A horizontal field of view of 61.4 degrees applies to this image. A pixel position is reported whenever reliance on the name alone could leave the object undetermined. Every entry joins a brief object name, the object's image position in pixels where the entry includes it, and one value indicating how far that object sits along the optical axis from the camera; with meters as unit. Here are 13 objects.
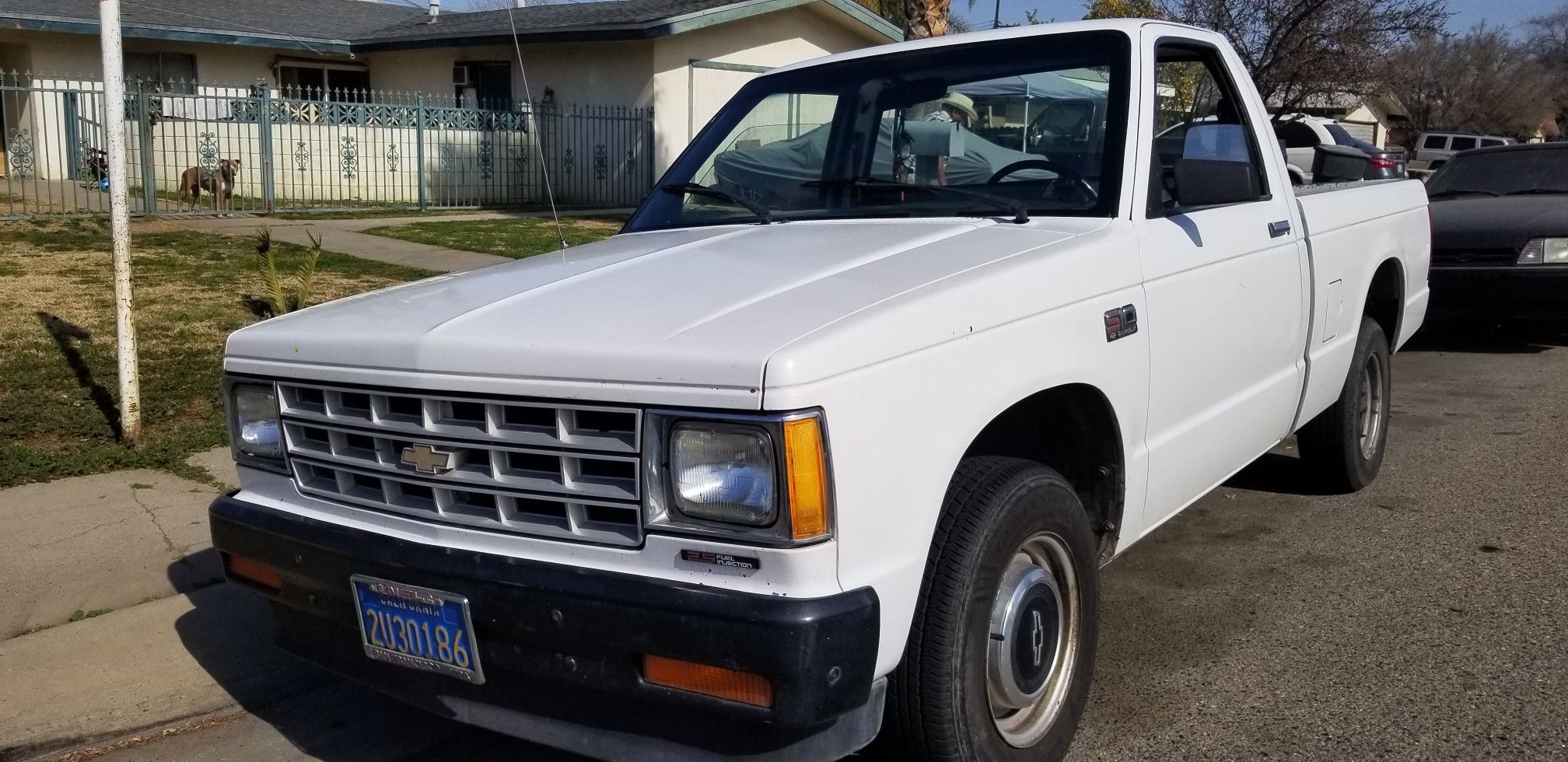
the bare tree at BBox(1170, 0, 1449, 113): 21.41
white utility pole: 5.94
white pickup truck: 2.51
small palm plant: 8.27
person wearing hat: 4.20
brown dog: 16.12
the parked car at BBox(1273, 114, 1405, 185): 18.47
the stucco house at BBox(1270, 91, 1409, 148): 31.97
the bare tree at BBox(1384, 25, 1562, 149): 51.12
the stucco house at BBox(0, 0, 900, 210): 20.11
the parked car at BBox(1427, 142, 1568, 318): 9.26
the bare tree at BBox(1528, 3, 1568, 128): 60.62
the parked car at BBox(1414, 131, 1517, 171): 35.41
